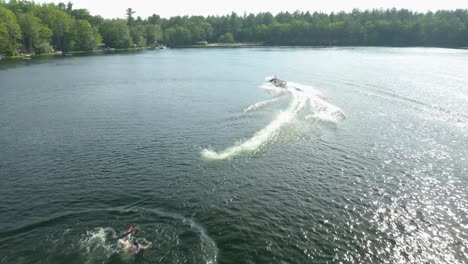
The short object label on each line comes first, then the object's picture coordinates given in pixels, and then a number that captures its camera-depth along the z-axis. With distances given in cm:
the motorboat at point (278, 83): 9689
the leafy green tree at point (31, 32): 18700
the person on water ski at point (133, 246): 2542
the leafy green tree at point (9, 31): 16738
